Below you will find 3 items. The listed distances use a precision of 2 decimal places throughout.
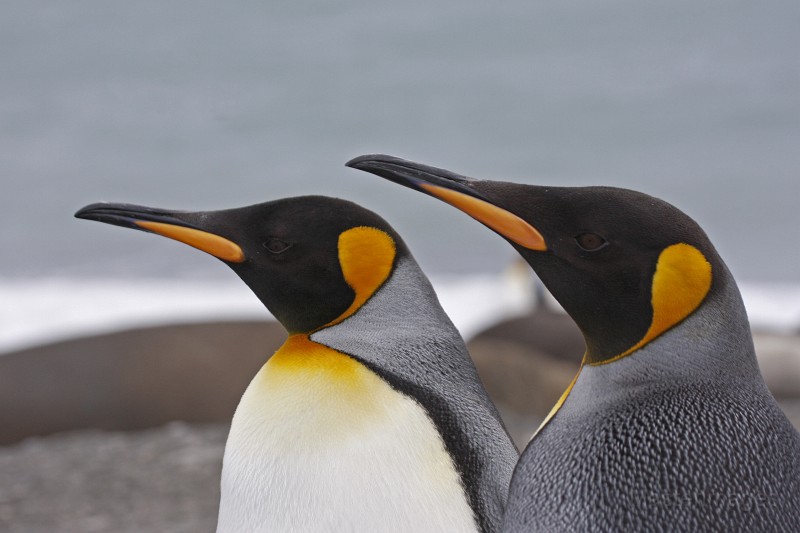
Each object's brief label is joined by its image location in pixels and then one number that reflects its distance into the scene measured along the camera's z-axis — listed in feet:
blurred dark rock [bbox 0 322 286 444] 29.98
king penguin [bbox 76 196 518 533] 15.32
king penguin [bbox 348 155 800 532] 14.78
